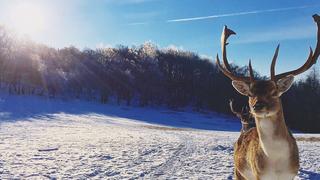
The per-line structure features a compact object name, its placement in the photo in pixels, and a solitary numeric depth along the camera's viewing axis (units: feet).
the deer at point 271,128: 11.98
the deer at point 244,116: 26.10
